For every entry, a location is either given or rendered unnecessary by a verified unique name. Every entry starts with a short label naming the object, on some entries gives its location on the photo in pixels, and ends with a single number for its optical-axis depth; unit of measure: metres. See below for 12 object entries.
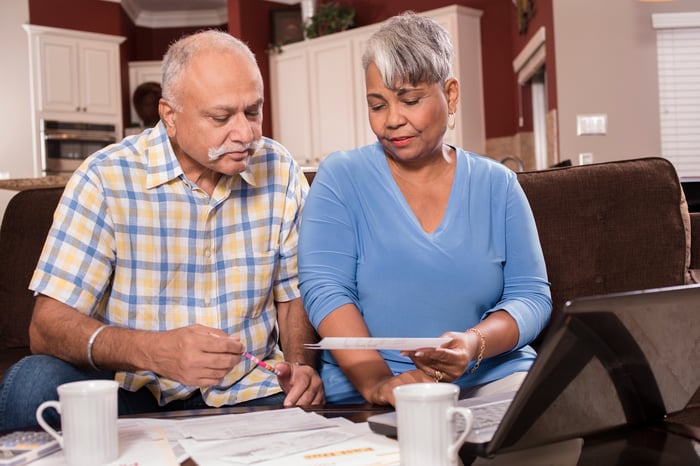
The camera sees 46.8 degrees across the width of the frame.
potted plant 7.48
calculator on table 0.93
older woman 1.49
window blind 5.05
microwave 8.21
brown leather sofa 1.99
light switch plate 5.02
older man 1.50
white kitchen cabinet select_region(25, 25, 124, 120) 8.22
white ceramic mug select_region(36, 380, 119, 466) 0.93
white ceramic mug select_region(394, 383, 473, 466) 0.85
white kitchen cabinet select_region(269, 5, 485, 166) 6.98
